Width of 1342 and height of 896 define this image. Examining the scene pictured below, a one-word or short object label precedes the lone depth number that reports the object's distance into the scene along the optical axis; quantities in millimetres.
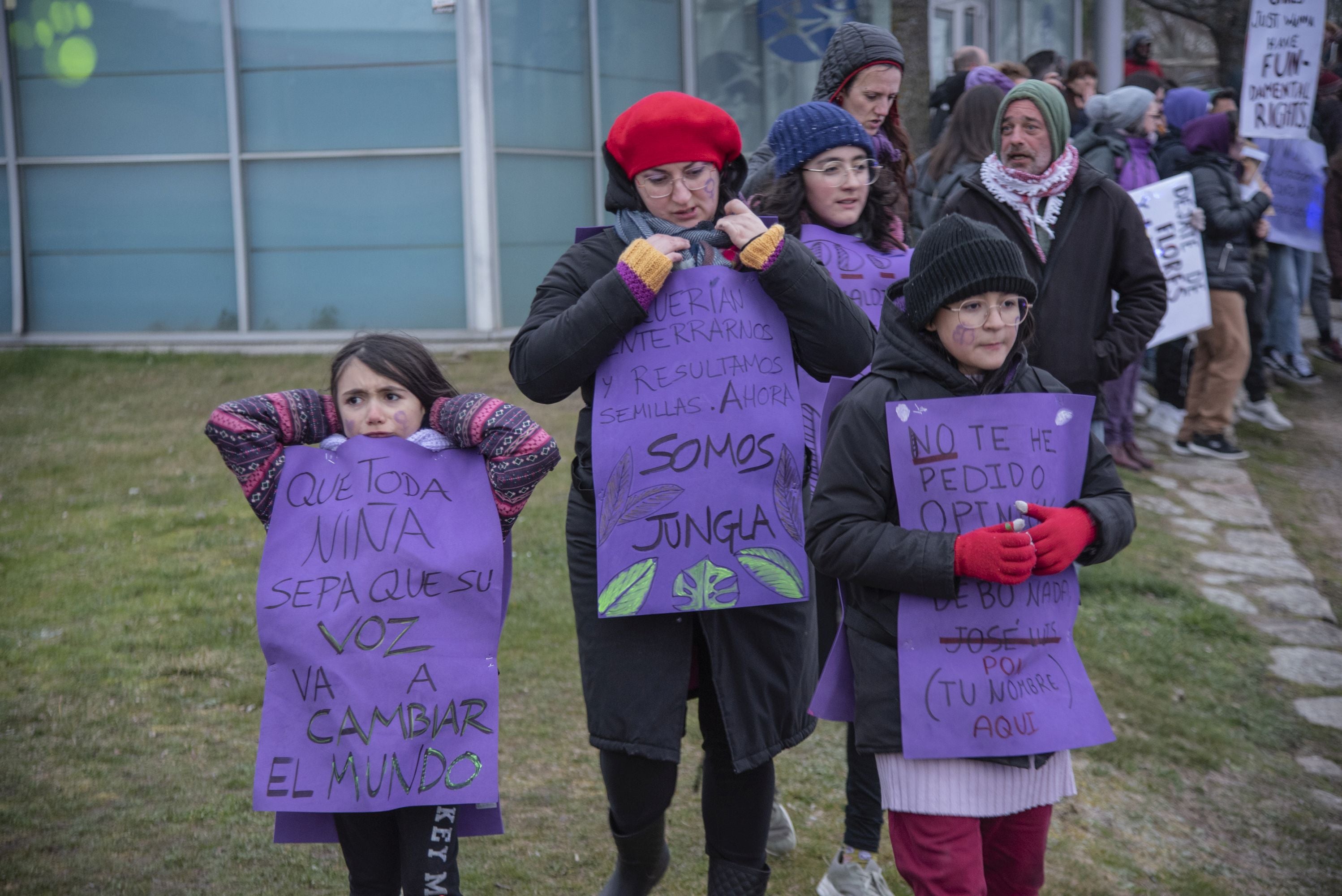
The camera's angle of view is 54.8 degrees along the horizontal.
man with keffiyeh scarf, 3941
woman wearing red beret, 2709
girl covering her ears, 2729
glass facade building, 11227
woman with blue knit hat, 3344
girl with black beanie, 2535
